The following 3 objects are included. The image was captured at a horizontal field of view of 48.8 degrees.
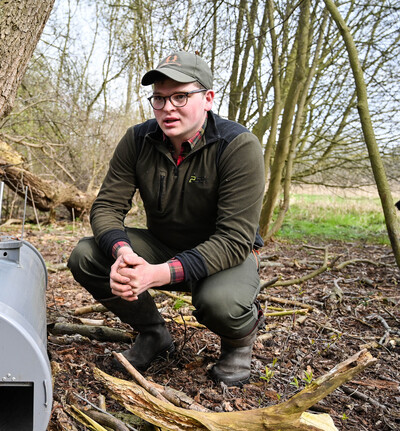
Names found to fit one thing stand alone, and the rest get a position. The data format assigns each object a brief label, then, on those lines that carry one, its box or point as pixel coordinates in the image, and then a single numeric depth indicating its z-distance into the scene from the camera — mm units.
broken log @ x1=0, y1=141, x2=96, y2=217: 7594
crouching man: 2279
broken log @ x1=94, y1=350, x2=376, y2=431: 1805
